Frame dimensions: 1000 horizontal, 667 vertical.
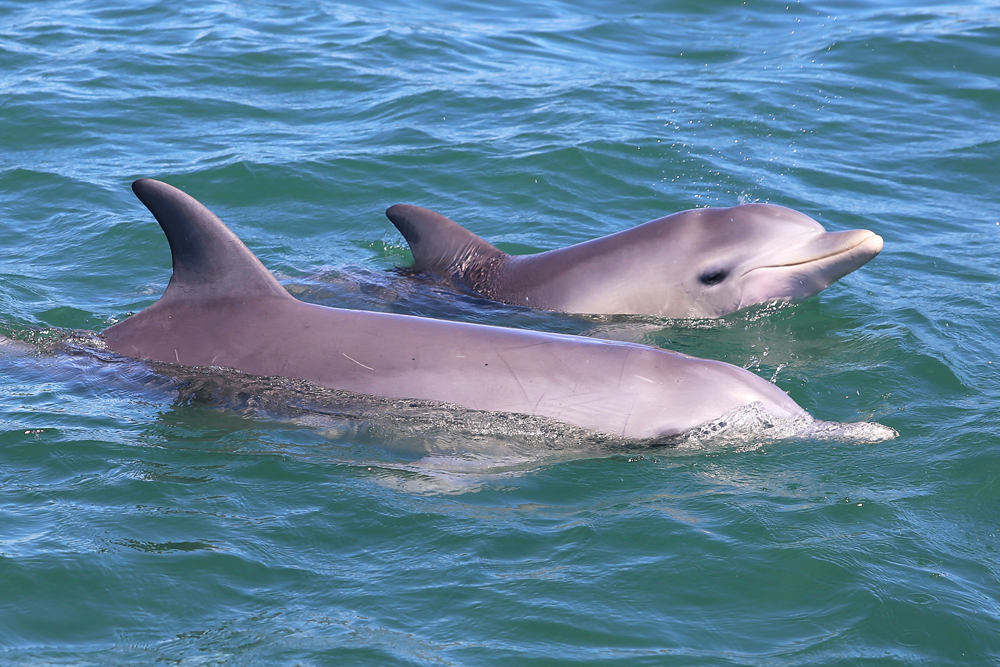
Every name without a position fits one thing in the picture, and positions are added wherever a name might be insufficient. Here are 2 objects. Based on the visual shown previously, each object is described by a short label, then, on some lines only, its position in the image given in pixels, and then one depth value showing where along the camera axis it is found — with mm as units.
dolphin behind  18891
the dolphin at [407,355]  14062
